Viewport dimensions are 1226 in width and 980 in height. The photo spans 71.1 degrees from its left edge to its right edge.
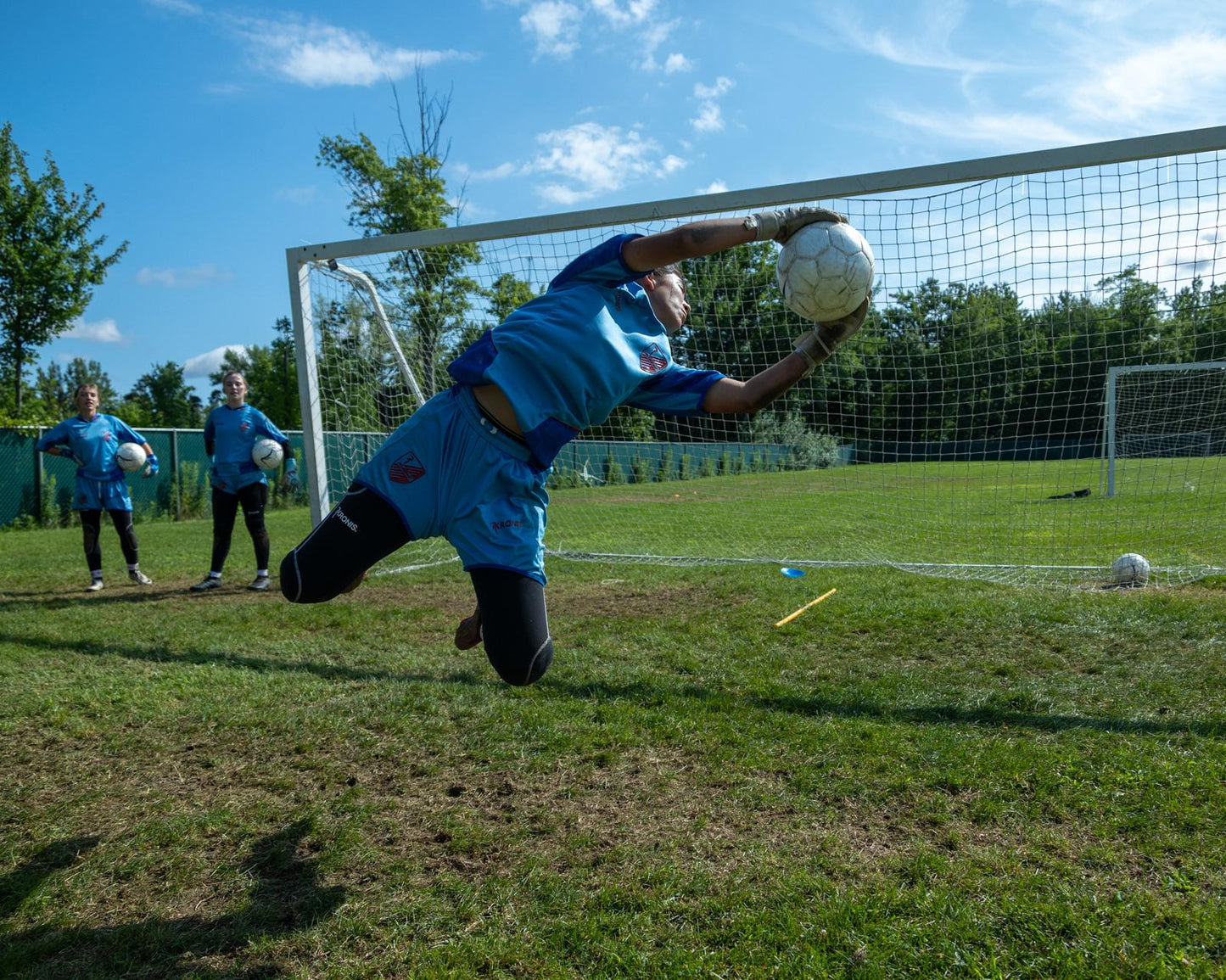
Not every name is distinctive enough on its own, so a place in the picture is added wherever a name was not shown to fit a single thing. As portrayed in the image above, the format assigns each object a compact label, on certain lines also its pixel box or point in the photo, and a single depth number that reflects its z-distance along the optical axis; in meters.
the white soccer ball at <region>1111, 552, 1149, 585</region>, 7.42
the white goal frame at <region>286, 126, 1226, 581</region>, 5.21
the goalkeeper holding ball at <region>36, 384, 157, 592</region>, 9.09
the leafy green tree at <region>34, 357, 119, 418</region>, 31.01
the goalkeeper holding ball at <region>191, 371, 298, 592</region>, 9.00
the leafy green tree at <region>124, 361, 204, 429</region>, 68.00
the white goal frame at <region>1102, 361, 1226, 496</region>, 10.17
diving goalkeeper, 3.24
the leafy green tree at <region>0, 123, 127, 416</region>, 21.36
